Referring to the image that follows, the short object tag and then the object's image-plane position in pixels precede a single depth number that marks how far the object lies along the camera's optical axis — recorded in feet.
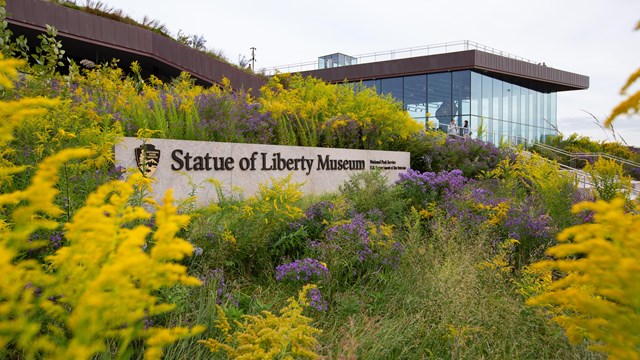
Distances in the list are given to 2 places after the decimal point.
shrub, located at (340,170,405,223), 19.75
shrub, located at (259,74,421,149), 28.09
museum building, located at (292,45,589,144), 86.43
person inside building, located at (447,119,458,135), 65.44
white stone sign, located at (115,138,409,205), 18.90
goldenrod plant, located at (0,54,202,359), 3.27
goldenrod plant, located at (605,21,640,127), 4.51
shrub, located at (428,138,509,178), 32.89
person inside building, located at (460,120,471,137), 80.07
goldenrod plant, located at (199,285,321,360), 7.30
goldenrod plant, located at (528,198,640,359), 4.03
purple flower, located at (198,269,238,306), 10.69
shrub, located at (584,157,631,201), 18.94
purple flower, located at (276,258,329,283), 11.96
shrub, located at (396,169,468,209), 21.90
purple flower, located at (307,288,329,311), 10.77
